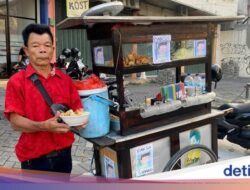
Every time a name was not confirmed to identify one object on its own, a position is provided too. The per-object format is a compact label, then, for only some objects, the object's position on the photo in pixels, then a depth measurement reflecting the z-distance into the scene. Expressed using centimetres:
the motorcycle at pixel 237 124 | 277
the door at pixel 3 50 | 664
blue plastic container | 161
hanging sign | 574
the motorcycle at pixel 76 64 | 194
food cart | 163
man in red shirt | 140
